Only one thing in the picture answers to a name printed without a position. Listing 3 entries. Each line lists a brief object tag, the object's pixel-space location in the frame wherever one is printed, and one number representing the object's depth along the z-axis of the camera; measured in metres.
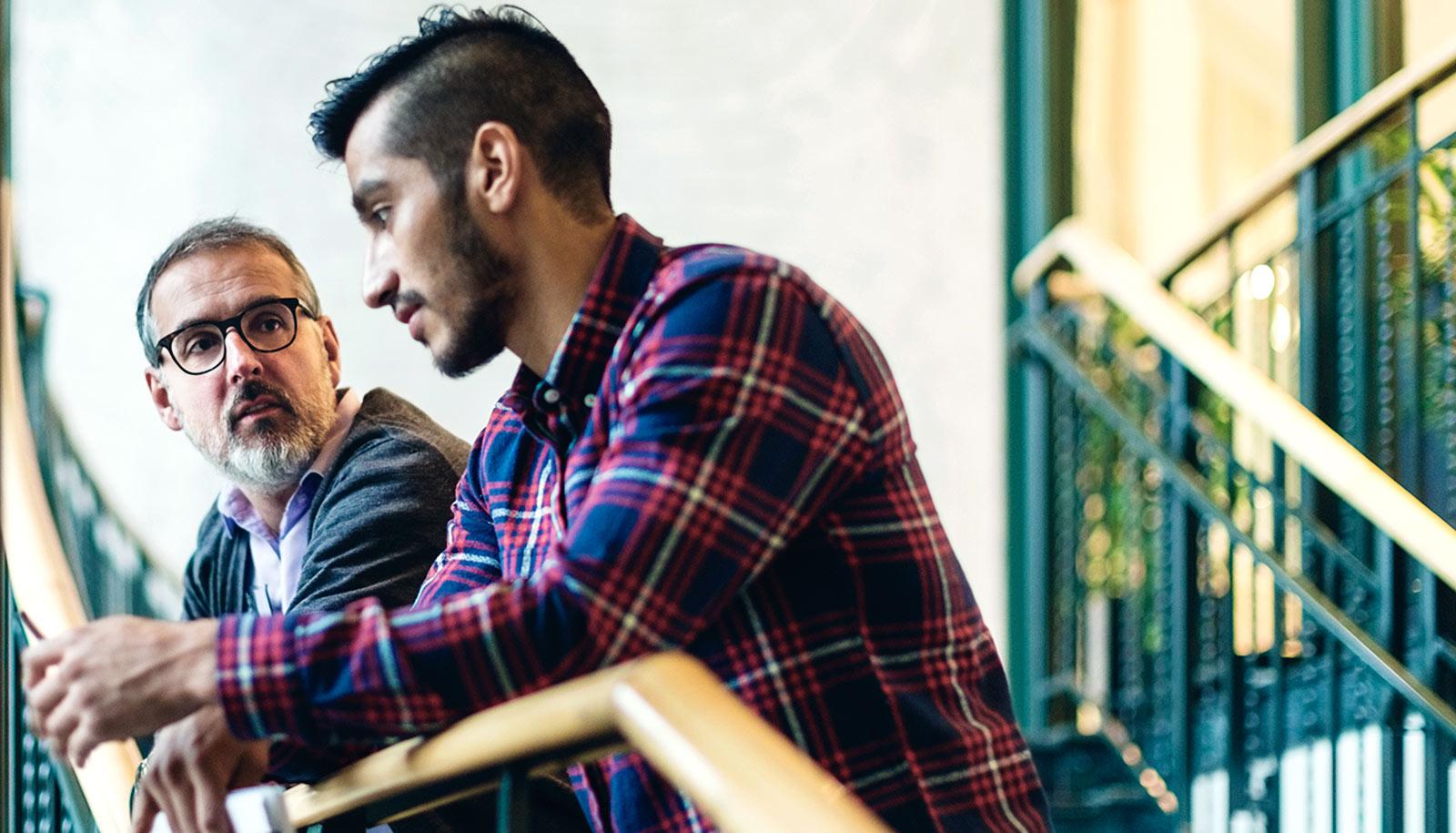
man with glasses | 2.09
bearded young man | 1.31
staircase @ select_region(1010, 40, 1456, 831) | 3.01
